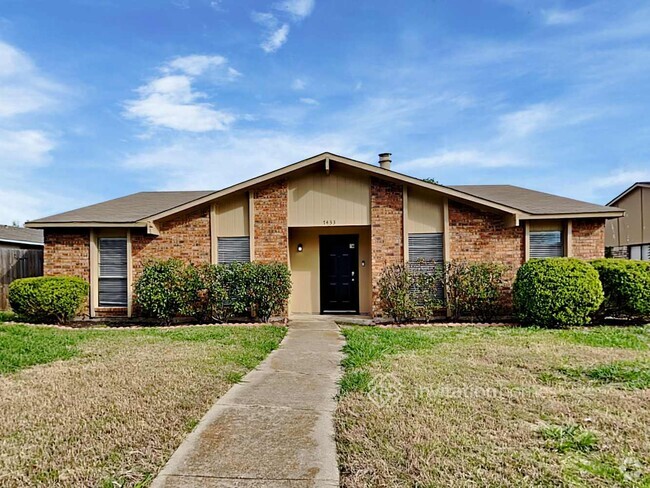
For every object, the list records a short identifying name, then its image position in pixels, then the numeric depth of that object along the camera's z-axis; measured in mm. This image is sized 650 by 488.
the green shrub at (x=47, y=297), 10734
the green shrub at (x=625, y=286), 9852
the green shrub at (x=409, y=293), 10742
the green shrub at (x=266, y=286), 10734
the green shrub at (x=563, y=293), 9602
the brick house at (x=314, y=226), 11086
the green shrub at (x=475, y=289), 10742
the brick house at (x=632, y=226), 20422
